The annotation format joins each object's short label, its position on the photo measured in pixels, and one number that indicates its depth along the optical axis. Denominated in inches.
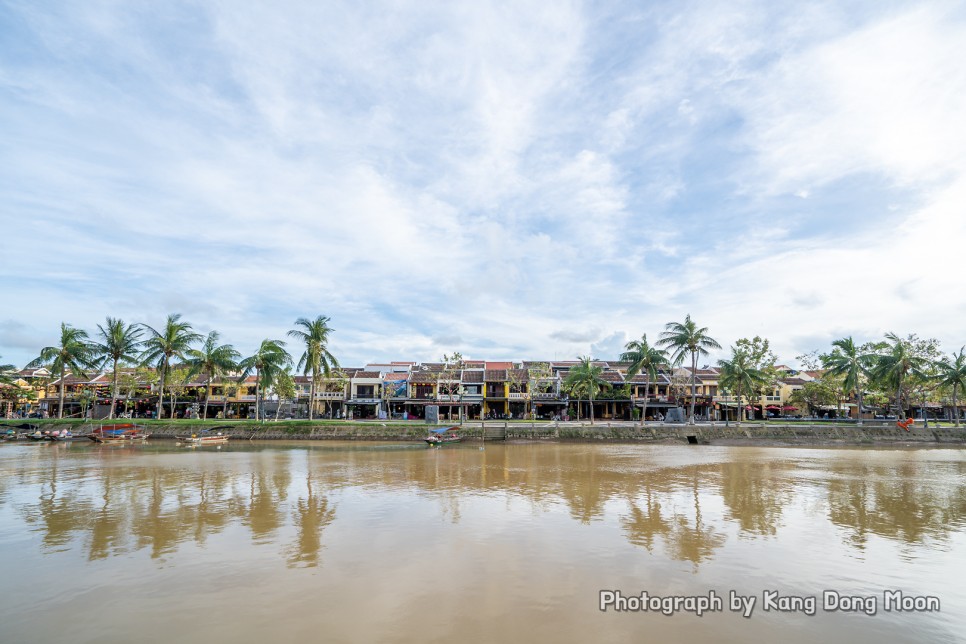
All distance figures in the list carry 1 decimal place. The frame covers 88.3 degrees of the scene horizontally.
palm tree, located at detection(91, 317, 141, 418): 1979.6
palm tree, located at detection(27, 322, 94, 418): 1956.2
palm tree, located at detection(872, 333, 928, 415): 1910.7
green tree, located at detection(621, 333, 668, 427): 2150.6
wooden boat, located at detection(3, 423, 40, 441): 1843.0
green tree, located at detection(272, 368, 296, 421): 2225.6
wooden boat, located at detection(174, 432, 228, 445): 1653.5
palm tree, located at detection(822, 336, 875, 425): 2031.3
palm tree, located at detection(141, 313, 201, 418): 1937.7
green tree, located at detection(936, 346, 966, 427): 1930.4
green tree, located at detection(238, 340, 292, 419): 2036.2
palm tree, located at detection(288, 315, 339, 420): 1942.7
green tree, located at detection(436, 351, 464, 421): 2469.2
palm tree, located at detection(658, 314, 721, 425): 2033.7
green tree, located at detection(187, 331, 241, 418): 2025.1
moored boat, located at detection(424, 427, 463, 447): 1587.5
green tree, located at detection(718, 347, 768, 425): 2005.4
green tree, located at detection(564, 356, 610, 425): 2166.6
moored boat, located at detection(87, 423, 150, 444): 1662.2
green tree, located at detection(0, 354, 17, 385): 1969.0
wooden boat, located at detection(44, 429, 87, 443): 1771.7
